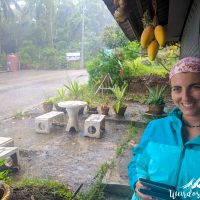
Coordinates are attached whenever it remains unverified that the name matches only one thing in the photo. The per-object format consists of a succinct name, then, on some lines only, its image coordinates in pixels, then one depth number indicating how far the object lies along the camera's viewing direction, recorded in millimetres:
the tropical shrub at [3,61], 29986
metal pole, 32466
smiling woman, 1471
